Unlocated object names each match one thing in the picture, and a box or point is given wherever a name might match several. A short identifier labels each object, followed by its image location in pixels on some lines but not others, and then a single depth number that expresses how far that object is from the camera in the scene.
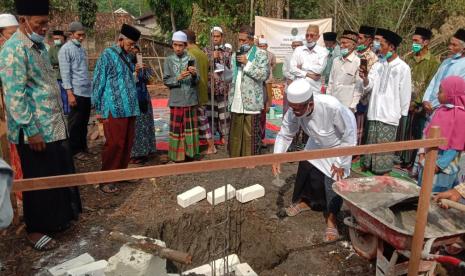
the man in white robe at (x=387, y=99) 5.37
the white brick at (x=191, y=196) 4.59
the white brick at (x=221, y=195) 4.69
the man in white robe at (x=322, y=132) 3.55
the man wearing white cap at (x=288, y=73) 6.76
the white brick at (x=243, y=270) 3.25
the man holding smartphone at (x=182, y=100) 5.61
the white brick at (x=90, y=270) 2.96
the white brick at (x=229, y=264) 3.44
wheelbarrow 2.91
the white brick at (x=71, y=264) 3.08
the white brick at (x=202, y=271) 3.35
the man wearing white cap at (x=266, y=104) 6.20
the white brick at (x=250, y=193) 4.71
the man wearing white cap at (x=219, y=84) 6.53
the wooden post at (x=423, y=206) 2.63
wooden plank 1.91
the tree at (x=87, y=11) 25.44
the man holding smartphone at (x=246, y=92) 5.64
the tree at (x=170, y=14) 21.65
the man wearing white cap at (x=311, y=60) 6.17
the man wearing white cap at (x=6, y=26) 4.59
